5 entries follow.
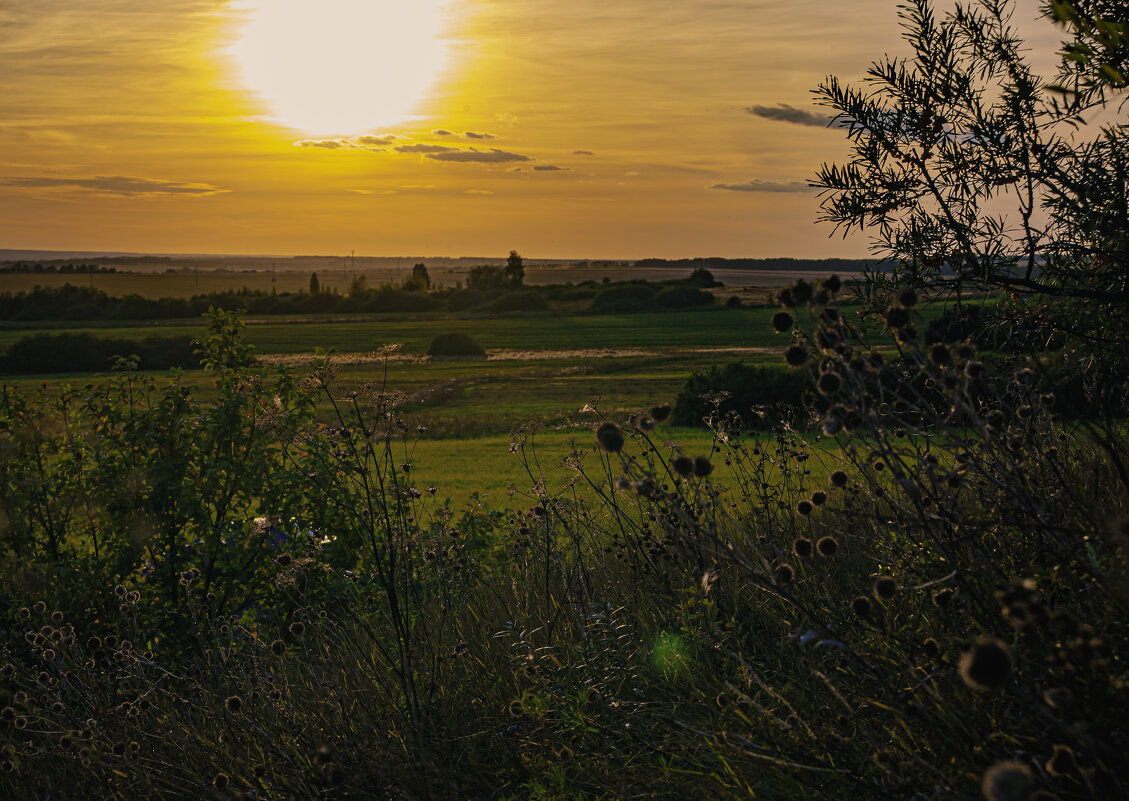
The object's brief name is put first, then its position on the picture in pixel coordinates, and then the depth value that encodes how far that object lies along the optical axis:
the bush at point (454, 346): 68.50
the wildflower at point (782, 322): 2.77
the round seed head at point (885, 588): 2.28
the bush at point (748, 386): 24.95
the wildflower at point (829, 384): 2.50
